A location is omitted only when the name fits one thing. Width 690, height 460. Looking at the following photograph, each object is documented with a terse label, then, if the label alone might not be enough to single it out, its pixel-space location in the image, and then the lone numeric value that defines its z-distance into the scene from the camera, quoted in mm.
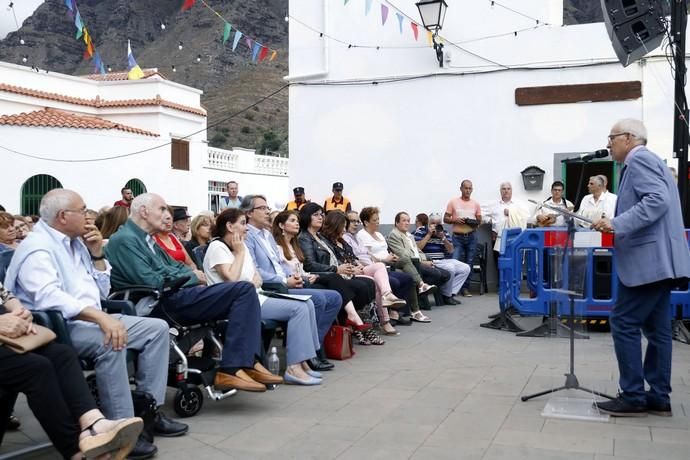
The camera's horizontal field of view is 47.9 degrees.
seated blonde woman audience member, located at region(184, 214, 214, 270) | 7336
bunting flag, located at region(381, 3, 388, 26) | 12875
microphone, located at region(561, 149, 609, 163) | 6455
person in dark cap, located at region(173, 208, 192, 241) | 7301
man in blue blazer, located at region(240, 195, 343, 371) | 6273
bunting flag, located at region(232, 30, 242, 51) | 14354
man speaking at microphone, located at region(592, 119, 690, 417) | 4648
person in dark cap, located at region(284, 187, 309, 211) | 12147
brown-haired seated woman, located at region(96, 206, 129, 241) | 6637
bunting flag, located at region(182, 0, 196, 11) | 12067
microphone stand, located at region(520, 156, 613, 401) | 5008
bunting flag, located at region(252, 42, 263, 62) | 15055
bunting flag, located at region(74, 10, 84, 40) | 12721
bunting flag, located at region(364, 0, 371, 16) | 12883
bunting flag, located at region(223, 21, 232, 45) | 13948
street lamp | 12391
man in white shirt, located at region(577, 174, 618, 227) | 9664
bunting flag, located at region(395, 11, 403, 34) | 12869
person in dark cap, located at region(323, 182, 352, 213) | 12469
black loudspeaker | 8469
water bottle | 5812
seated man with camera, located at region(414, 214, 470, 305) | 10945
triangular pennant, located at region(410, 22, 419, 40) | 12922
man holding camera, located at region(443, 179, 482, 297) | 11984
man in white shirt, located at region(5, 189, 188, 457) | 3881
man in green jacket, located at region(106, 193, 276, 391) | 4812
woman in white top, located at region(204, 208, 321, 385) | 5594
